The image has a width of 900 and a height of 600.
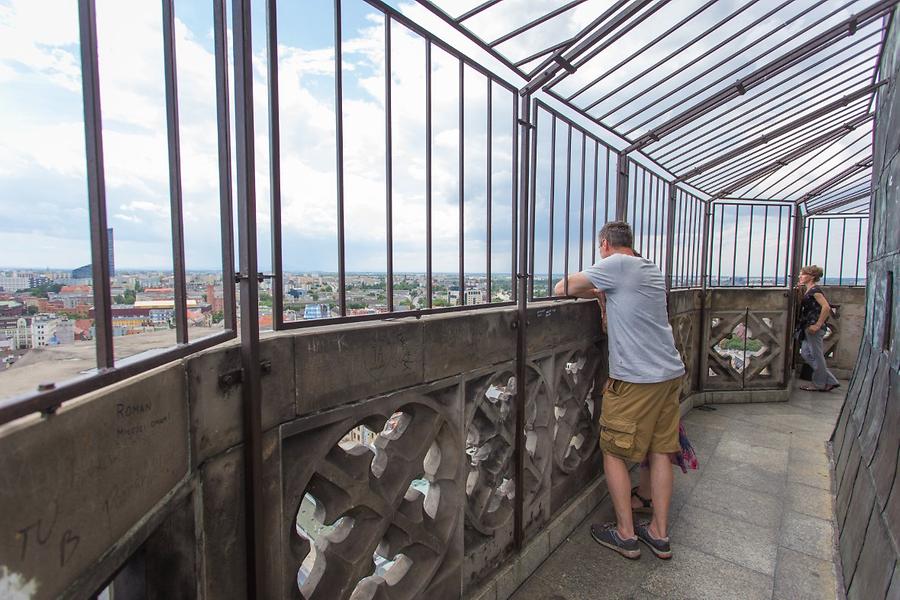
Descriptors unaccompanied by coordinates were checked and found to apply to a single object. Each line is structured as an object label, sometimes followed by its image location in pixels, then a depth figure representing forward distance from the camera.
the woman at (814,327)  6.90
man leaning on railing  2.98
